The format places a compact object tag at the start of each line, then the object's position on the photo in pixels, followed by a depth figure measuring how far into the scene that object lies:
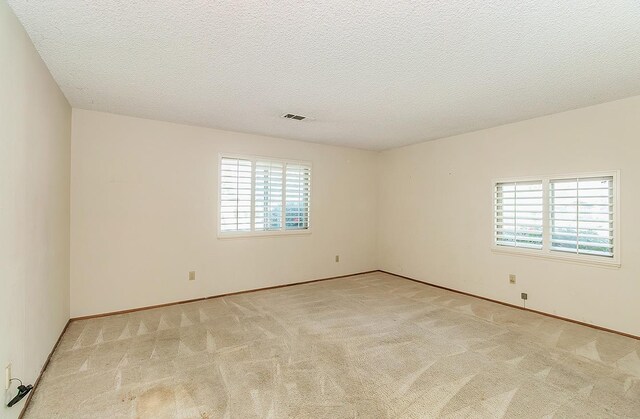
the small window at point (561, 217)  3.24
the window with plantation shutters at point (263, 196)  4.46
